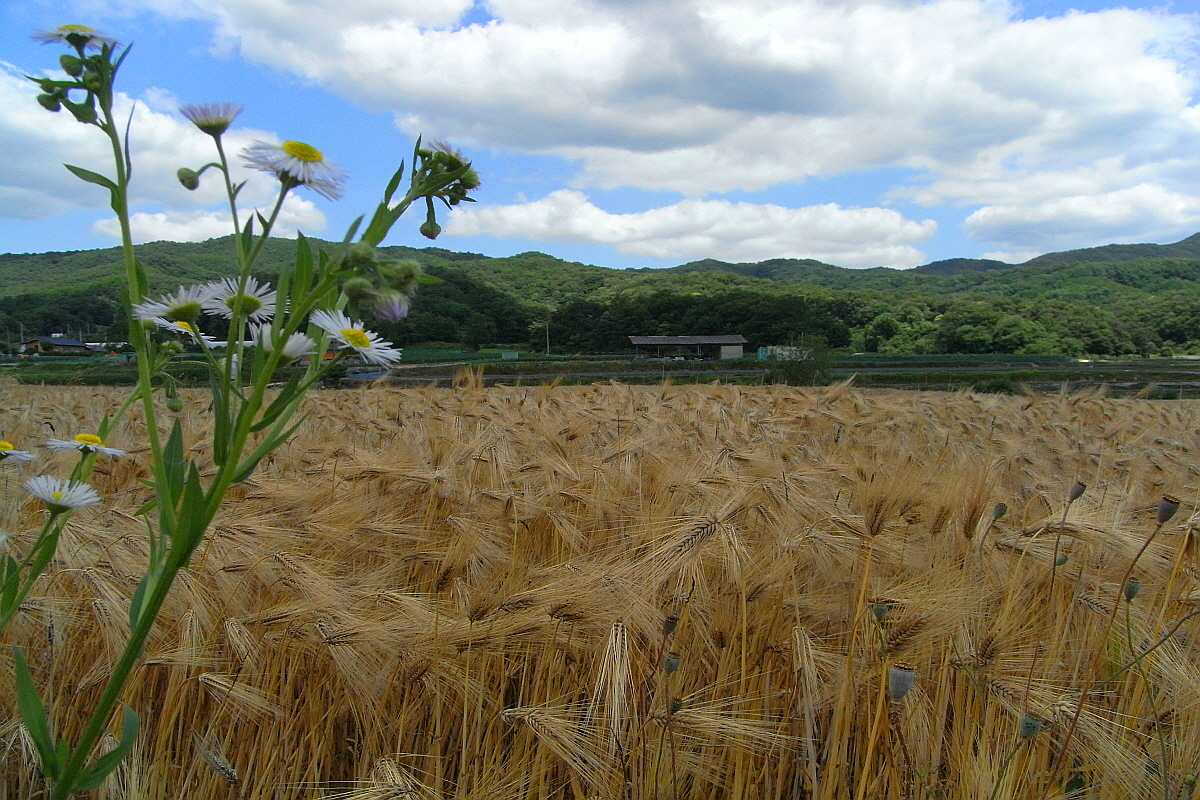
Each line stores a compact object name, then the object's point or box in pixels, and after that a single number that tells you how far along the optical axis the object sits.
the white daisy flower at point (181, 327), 0.20
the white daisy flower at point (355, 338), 0.17
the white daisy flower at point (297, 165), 0.18
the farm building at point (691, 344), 47.73
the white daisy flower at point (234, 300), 0.20
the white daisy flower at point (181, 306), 0.19
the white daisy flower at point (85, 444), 0.22
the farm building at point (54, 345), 38.95
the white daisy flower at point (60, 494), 0.20
